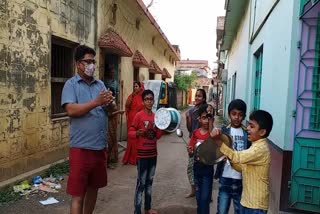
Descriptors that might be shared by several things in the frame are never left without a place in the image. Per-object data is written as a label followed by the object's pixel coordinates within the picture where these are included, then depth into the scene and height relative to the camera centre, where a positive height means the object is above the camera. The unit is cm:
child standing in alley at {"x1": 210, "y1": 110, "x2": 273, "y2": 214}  191 -56
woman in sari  514 -41
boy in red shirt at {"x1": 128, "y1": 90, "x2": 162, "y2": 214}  282 -61
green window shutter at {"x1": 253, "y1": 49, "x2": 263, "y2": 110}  497 +24
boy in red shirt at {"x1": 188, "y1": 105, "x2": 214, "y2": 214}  262 -94
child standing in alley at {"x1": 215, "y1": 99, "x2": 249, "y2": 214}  232 -69
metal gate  257 -32
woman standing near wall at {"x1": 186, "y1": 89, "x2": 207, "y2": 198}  355 -34
